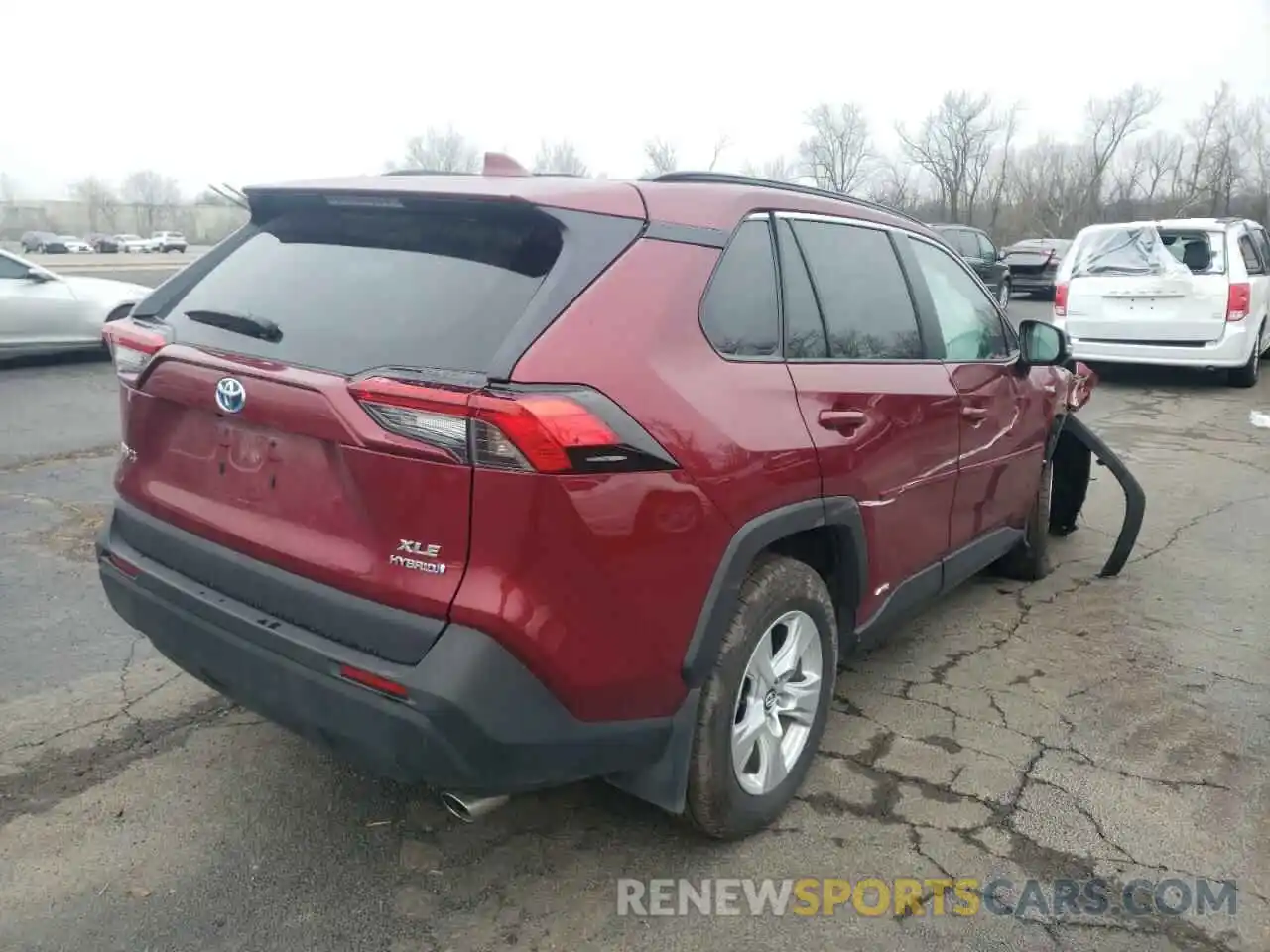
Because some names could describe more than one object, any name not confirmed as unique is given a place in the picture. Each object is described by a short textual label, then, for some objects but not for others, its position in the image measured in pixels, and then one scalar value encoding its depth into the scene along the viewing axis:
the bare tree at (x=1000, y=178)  59.16
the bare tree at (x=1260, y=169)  50.38
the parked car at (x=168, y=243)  70.06
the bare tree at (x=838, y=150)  59.09
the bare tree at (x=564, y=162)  57.42
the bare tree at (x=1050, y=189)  55.19
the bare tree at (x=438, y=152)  69.53
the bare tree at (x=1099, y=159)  56.88
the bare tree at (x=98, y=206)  92.00
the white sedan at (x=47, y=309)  10.84
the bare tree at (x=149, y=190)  122.69
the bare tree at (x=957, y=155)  59.38
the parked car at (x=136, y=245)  69.51
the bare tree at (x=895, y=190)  55.03
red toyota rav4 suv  2.13
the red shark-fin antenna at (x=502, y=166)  2.88
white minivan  10.47
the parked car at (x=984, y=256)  18.50
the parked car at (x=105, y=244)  68.50
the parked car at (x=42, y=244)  61.16
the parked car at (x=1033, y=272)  22.88
